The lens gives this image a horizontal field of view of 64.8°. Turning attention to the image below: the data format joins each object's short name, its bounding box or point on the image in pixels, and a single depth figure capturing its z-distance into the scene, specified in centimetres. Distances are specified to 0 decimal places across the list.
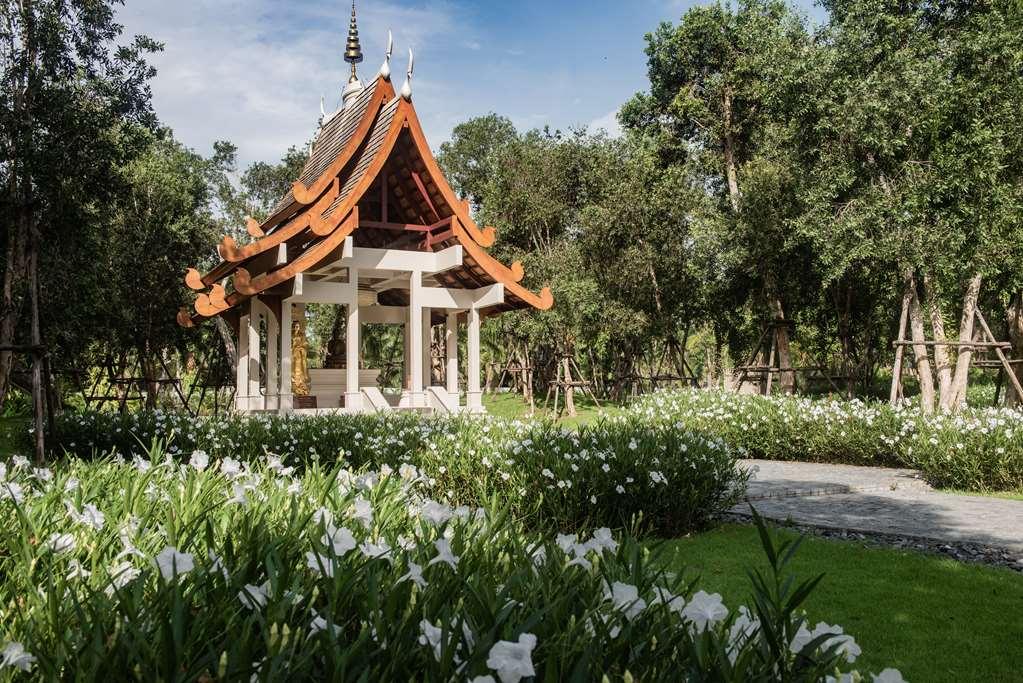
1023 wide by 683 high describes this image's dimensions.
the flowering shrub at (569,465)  645
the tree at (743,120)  1805
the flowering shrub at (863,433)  923
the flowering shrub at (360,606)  163
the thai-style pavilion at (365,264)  1580
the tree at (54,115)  1269
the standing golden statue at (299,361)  1784
